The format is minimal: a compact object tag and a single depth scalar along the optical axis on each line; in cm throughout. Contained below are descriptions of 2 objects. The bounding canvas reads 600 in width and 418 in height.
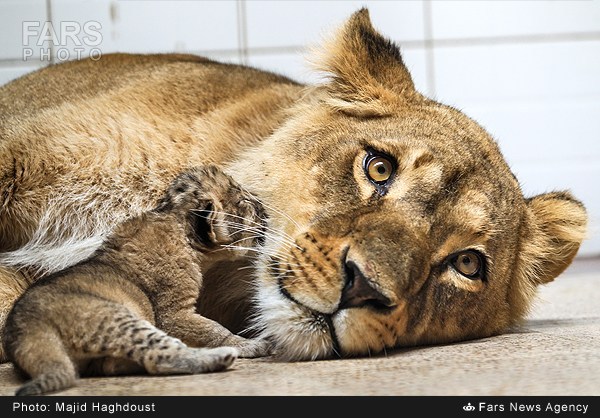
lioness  254
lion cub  226
